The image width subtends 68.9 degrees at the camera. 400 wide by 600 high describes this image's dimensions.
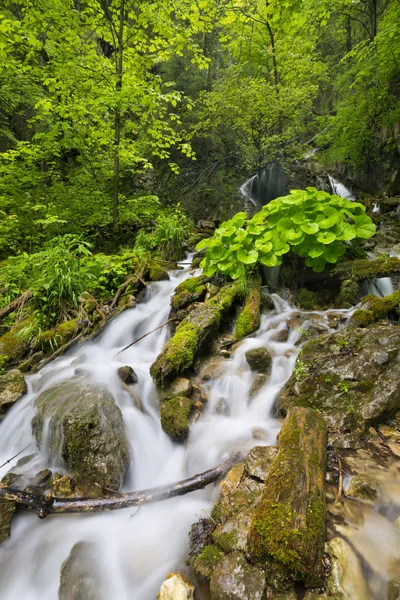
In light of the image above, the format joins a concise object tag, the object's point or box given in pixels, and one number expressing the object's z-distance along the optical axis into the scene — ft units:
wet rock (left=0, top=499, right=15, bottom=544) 7.19
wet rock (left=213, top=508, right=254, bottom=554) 5.74
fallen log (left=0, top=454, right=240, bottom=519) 7.59
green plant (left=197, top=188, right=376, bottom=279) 14.53
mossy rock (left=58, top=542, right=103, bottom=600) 6.20
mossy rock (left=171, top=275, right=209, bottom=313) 16.44
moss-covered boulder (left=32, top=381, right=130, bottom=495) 8.46
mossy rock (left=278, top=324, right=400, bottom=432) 8.25
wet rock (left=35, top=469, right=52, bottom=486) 8.59
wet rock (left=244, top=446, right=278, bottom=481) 7.21
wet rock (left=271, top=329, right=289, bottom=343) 13.58
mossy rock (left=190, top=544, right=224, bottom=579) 5.74
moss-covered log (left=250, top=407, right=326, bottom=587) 4.78
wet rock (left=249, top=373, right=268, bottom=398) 11.26
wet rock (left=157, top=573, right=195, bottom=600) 5.51
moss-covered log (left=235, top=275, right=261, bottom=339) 14.08
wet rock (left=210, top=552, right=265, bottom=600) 4.87
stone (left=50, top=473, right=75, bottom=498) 8.28
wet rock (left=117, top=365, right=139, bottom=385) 12.39
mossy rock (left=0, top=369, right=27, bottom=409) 11.35
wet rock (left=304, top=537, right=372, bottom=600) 4.65
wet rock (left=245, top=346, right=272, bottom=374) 11.85
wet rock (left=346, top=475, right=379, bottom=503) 6.23
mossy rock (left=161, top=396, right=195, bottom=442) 10.00
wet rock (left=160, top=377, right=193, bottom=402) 11.00
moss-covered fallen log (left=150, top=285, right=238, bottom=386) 11.59
